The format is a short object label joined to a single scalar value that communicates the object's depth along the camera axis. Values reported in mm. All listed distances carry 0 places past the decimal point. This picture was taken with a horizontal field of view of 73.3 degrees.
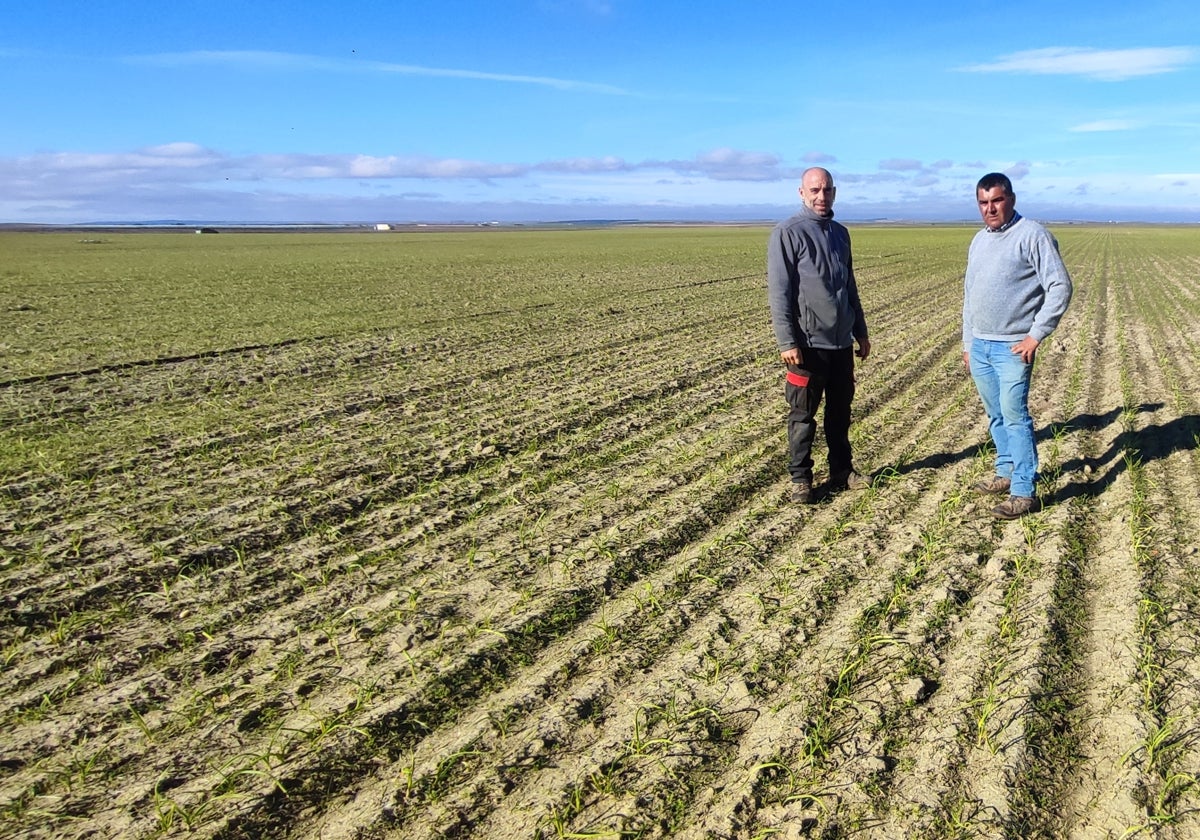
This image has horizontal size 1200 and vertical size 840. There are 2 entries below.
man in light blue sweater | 4617
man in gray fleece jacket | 4918
